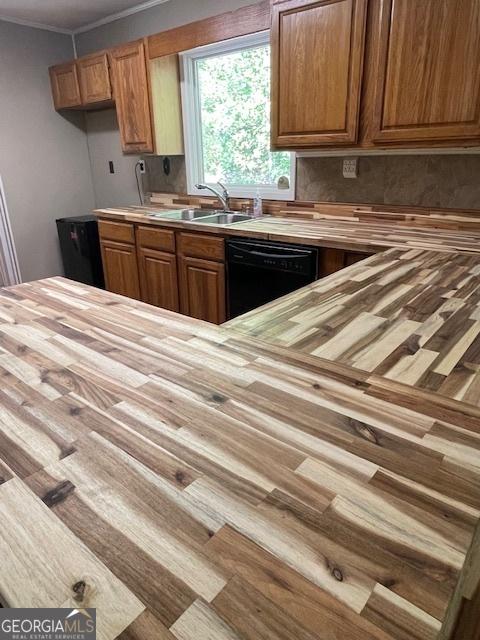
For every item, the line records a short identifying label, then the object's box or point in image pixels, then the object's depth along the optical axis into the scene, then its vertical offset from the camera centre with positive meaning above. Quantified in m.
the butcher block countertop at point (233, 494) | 0.43 -0.42
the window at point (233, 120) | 3.08 +0.30
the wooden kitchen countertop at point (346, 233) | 2.04 -0.39
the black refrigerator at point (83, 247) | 3.96 -0.75
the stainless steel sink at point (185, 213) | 3.46 -0.40
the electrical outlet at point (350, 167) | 2.68 -0.06
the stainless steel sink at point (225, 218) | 3.26 -0.42
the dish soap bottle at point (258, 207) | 3.17 -0.33
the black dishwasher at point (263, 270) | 2.32 -0.61
